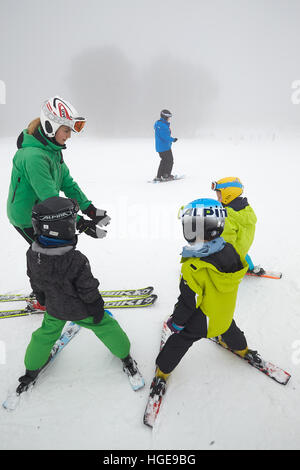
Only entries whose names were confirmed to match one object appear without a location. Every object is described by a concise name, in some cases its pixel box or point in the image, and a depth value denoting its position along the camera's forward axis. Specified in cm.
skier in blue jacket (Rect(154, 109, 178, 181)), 807
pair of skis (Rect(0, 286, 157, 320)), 319
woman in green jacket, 228
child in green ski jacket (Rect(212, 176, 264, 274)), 276
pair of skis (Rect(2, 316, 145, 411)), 215
